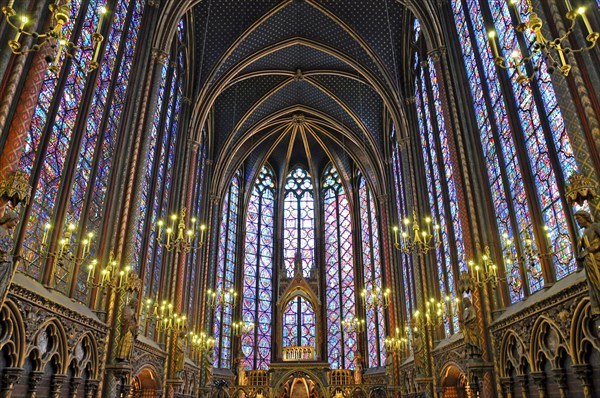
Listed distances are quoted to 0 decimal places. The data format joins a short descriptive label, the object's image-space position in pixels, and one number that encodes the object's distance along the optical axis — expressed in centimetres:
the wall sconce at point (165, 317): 1748
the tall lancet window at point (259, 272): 2969
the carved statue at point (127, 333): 1325
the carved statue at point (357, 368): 2676
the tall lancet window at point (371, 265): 2817
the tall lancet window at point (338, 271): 2962
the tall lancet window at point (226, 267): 2834
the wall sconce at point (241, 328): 2881
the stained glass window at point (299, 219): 3306
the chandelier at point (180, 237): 1319
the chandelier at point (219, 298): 2512
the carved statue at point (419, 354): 1910
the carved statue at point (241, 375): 2673
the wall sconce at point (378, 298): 2401
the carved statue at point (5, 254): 736
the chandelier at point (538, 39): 591
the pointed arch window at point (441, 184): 1694
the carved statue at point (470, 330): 1325
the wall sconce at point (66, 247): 920
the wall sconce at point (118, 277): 1179
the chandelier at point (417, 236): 1373
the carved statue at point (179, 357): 1855
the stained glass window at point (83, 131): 1088
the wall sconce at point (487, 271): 1136
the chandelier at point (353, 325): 2906
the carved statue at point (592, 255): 752
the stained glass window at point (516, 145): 1102
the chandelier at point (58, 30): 564
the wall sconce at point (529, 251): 955
